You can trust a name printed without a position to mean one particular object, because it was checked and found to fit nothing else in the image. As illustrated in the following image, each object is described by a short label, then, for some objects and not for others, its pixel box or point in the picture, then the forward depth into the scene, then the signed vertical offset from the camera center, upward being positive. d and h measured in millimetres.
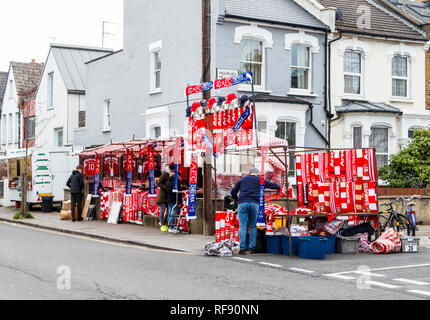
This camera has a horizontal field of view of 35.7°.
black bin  27812 -759
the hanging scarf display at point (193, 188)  17406 -68
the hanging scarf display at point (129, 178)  21812 +246
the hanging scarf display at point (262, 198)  14094 -271
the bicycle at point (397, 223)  17203 -987
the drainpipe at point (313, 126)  25112 +2223
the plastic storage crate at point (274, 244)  14570 -1291
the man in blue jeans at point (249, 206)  14367 -445
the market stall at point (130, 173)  20875 +446
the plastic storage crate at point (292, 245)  14281 -1286
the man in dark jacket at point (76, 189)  22922 -114
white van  28062 +582
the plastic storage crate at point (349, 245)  14766 -1328
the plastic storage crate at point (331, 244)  14750 -1302
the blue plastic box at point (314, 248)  13609 -1282
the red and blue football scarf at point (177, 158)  18297 +737
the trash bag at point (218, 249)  14070 -1352
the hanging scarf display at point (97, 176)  23500 +340
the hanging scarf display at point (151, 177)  20359 +258
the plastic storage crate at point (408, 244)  15008 -1332
